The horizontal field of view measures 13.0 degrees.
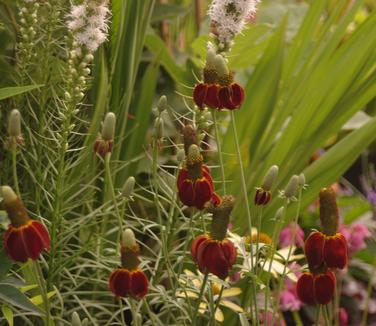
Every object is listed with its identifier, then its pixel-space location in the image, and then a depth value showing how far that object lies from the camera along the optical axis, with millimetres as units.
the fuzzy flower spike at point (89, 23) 1153
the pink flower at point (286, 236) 1530
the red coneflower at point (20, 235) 994
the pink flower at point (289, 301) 1456
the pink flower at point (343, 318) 1437
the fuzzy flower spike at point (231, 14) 1119
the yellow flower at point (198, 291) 1199
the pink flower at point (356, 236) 1571
